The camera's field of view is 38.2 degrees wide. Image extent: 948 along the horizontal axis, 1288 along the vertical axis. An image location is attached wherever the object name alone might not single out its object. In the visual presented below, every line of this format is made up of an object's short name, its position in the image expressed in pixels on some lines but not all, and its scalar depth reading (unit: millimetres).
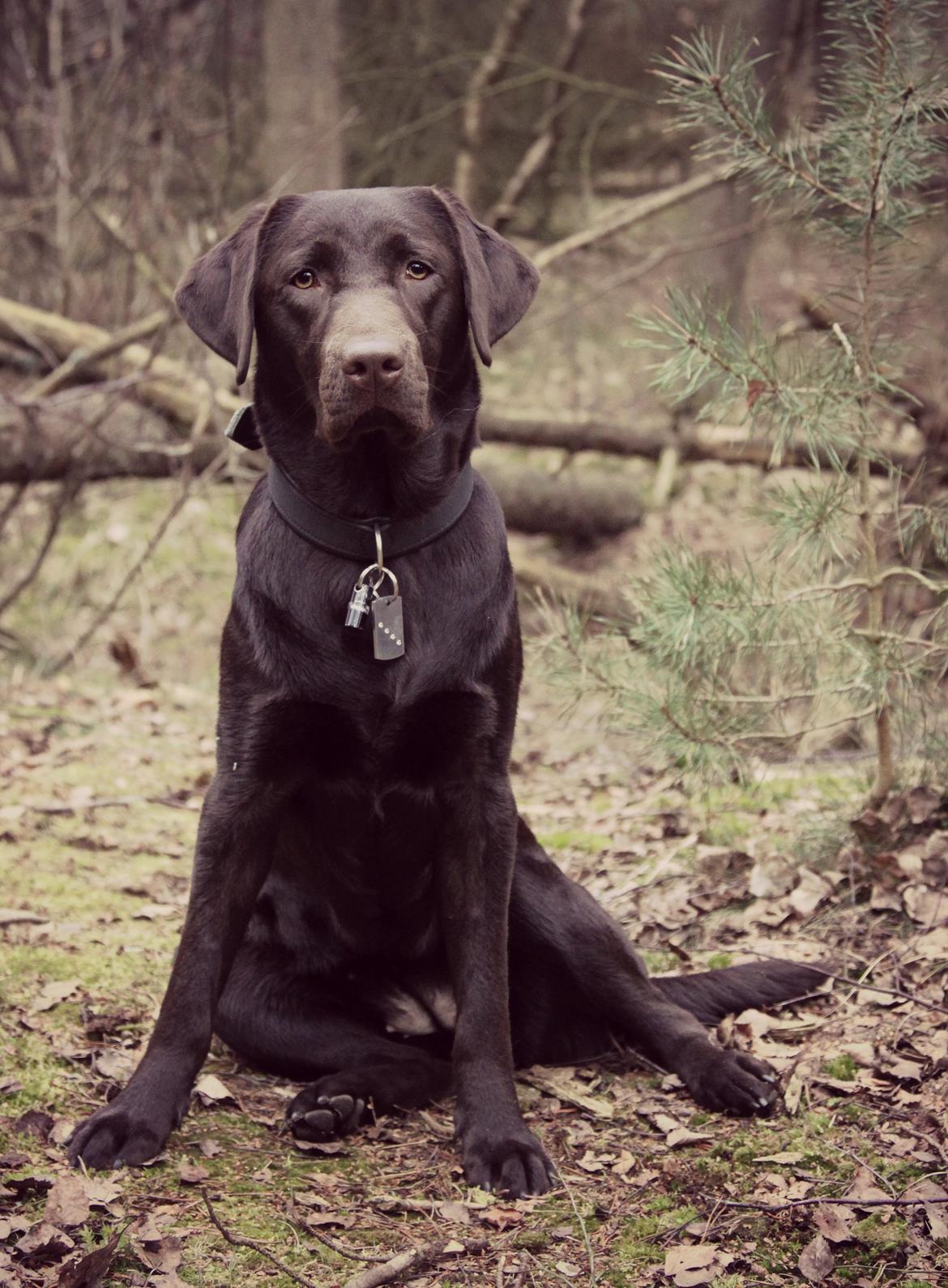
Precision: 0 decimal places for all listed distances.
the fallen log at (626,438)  8211
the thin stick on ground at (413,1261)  2203
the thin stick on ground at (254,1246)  2205
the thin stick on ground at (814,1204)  2299
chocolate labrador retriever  2721
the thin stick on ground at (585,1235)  2248
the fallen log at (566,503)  8117
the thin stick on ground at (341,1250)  2293
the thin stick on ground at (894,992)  2926
